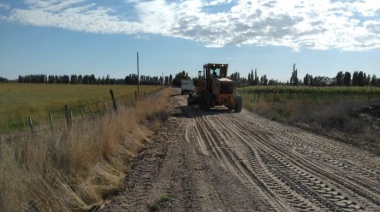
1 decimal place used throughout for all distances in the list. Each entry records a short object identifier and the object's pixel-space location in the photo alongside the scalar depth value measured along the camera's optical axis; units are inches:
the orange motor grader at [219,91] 1063.6
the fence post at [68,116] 432.8
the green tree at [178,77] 4477.4
